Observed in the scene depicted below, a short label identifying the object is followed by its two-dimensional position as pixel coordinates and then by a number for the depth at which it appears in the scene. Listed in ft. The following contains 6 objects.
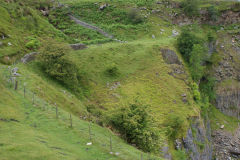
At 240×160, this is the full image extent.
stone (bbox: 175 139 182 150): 119.85
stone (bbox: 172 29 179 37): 235.40
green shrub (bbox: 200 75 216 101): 206.49
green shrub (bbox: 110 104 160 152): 81.69
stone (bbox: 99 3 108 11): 255.91
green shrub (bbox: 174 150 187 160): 112.99
